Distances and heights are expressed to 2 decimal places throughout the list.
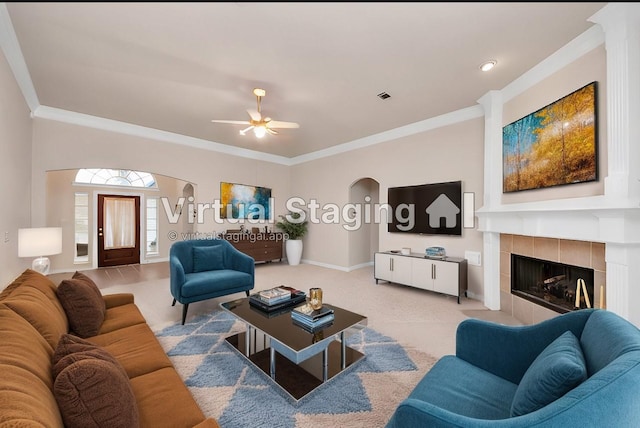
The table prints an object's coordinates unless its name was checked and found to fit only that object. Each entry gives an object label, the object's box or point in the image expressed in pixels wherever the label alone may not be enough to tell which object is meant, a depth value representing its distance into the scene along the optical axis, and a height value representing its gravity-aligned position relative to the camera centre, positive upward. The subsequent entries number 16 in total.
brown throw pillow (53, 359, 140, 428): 0.89 -0.64
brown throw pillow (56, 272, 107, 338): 1.87 -0.68
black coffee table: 1.80 -1.08
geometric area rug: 1.62 -1.25
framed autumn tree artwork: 2.35 +0.73
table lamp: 2.80 -0.29
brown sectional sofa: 0.77 -0.61
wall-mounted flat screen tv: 4.21 +0.12
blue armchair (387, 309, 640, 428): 0.76 -0.63
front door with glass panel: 6.41 -0.36
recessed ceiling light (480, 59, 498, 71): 2.81 +1.65
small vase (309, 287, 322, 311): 2.24 -0.72
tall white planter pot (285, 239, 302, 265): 6.57 -0.88
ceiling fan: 3.37 +1.25
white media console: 3.79 -0.90
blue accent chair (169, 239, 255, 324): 2.99 -0.75
